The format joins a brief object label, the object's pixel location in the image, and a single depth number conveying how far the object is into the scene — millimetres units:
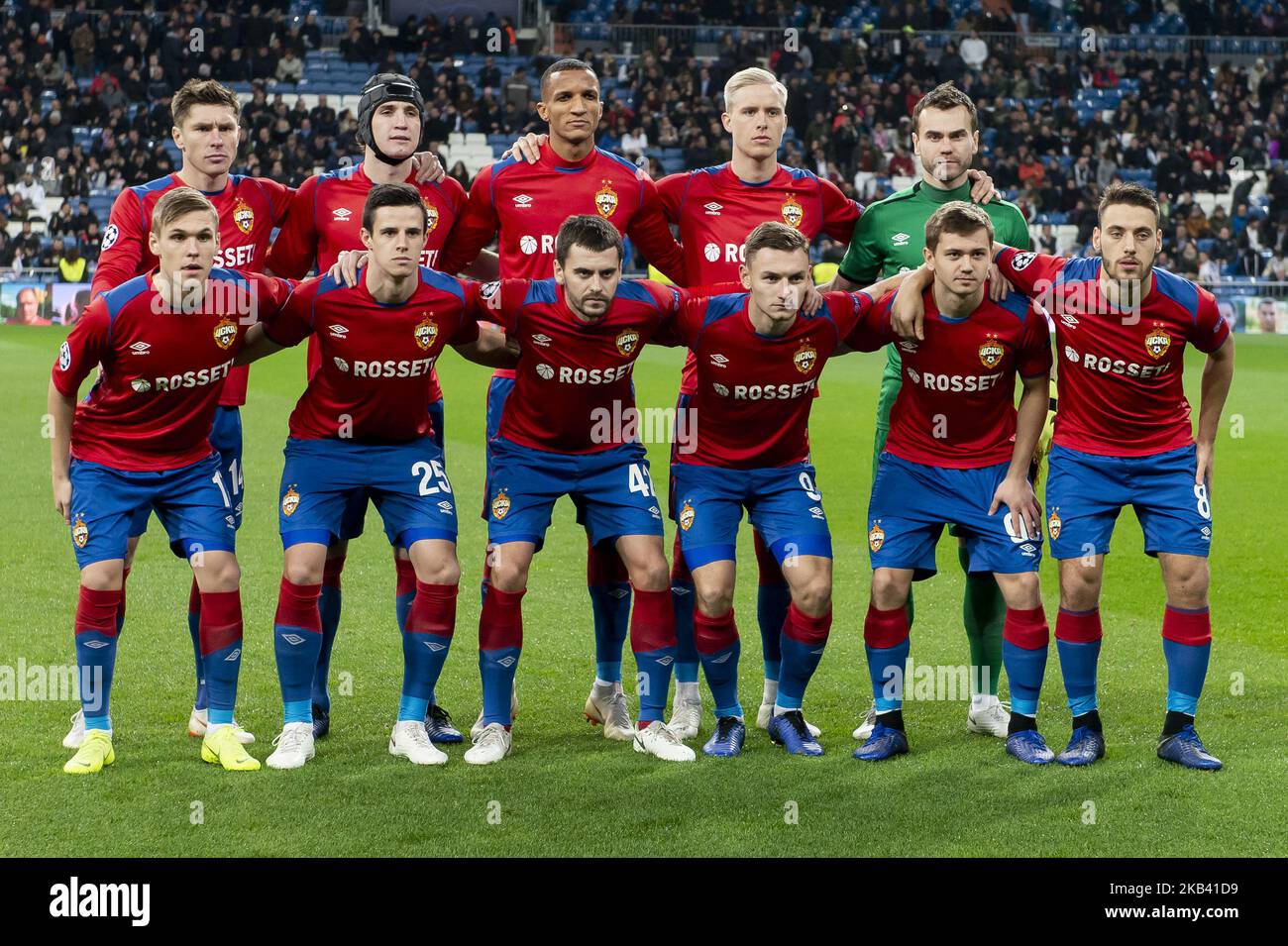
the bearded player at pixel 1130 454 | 11484
